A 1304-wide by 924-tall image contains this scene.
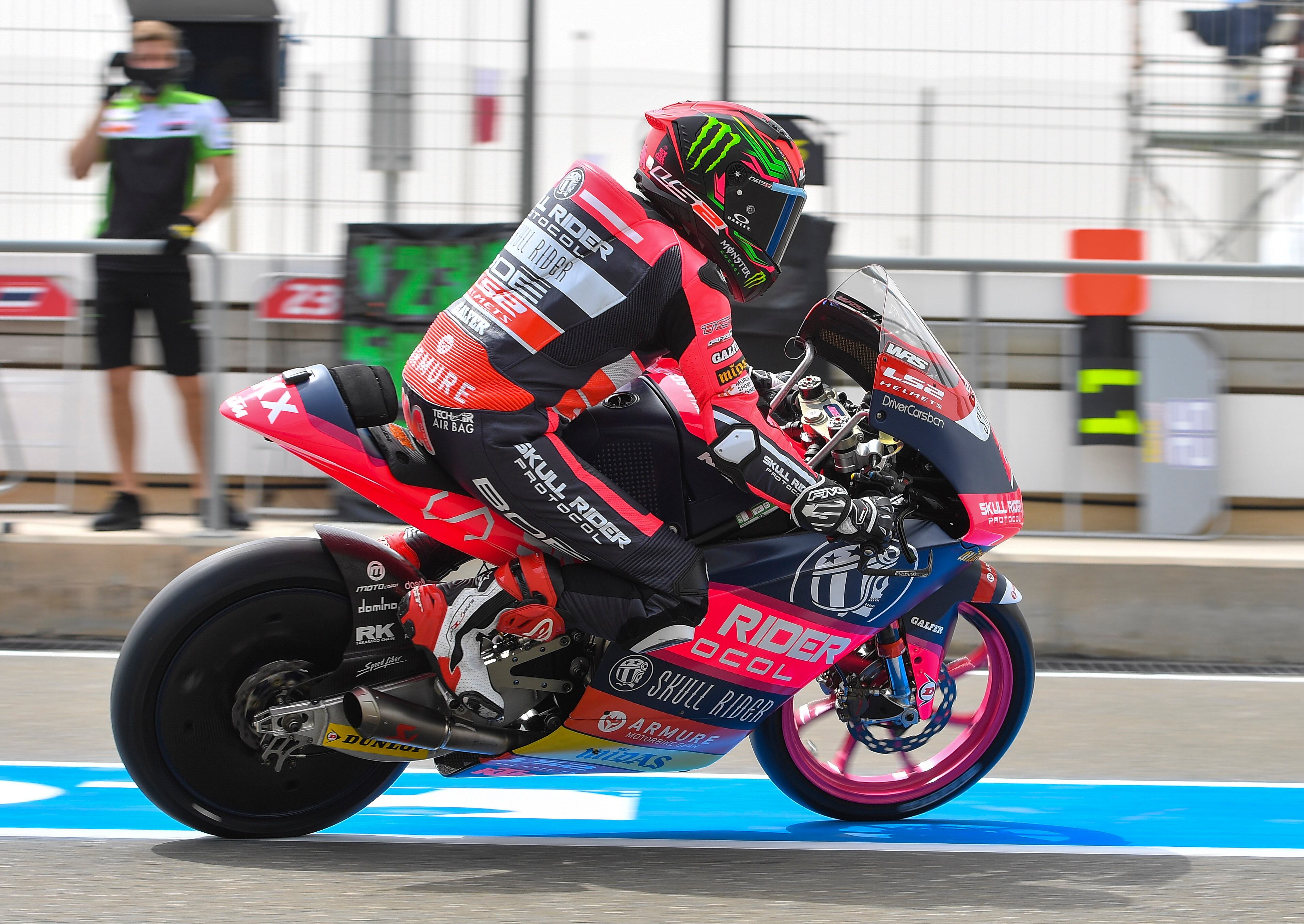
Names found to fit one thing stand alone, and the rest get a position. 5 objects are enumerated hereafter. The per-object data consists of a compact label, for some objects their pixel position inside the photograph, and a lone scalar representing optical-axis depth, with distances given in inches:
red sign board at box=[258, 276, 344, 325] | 587.8
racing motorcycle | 296.7
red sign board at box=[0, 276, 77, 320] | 546.6
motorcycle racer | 286.7
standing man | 526.0
